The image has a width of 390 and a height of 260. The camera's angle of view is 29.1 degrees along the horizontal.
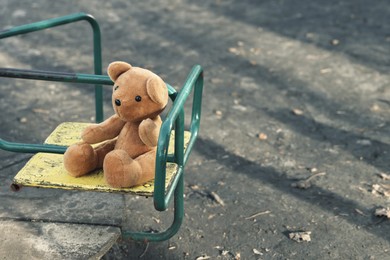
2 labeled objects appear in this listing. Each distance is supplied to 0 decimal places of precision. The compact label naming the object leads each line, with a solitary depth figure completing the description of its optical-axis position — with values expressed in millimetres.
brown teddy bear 2924
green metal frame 2754
